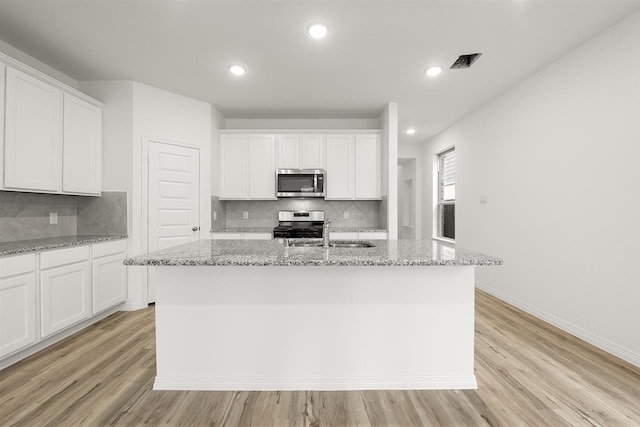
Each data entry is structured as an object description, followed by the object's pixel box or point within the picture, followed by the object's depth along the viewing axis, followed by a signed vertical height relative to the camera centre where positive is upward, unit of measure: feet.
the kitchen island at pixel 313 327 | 6.45 -2.42
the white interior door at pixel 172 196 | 12.18 +0.74
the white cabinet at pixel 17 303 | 7.19 -2.20
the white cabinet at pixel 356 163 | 15.12 +2.51
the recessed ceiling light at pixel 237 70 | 10.57 +5.09
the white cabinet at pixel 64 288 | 8.19 -2.16
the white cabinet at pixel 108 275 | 10.03 -2.14
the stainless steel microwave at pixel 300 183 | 14.83 +1.49
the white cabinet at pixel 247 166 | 15.15 +2.36
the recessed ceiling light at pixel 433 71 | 10.54 +5.06
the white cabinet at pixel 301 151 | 15.14 +3.11
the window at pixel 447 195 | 18.70 +1.19
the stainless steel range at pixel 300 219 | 15.40 -0.29
